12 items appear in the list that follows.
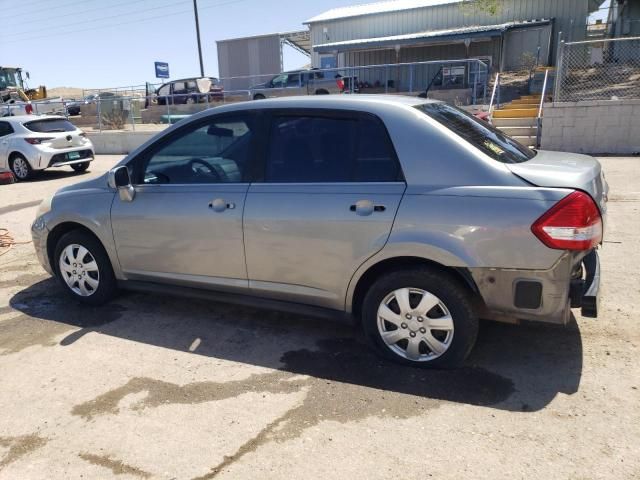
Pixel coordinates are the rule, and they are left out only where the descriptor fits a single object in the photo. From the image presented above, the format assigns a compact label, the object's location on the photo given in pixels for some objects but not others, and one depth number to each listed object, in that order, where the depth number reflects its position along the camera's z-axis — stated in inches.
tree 735.1
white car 491.2
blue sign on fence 1011.9
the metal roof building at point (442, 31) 891.4
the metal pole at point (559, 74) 472.4
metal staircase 519.8
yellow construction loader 1230.1
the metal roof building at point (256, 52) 1456.7
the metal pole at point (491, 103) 565.3
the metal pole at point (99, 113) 756.2
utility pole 1323.8
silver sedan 117.6
